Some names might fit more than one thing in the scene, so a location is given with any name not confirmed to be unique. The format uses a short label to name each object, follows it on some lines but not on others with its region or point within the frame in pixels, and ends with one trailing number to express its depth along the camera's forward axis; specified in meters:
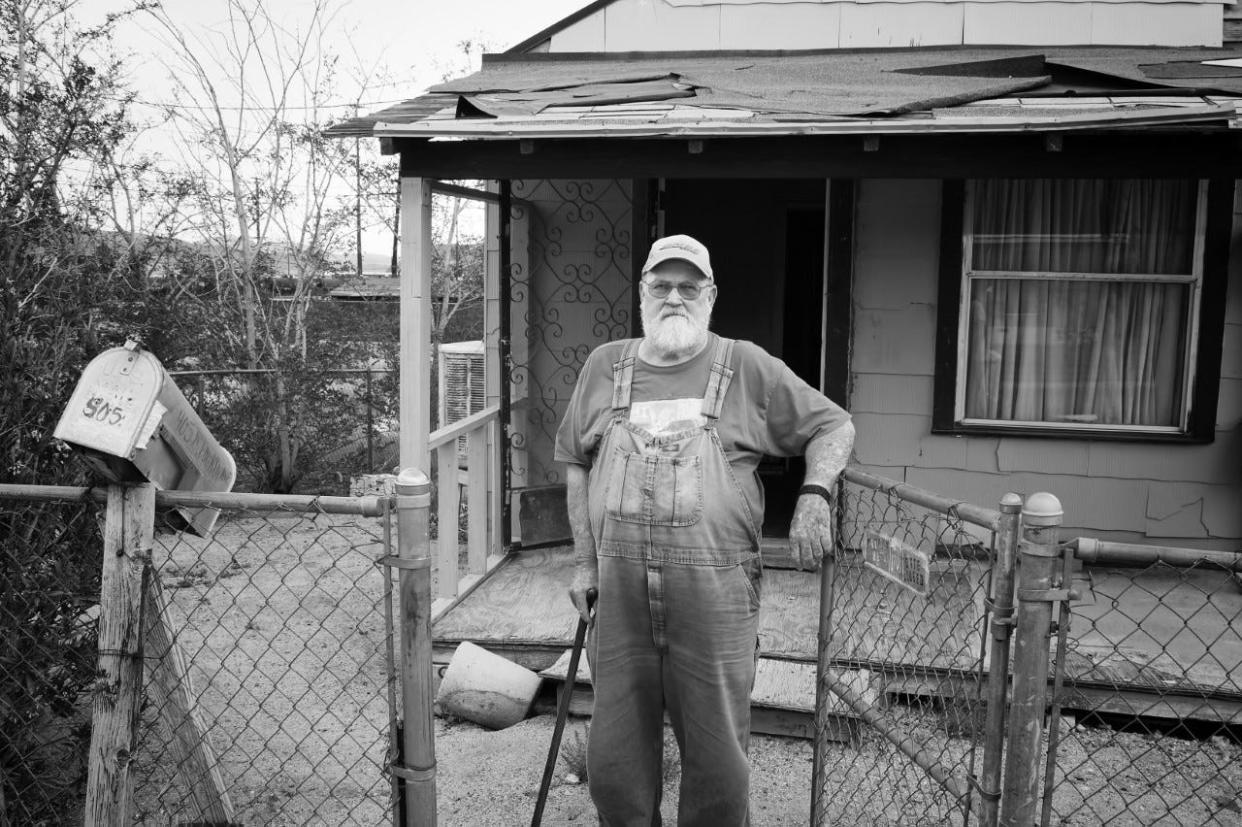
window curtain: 5.95
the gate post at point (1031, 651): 2.26
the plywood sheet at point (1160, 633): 4.48
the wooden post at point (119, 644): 2.80
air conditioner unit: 6.99
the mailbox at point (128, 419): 2.62
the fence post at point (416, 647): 2.56
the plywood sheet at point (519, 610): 5.10
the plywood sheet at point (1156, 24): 6.22
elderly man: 2.69
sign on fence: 2.55
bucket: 4.56
